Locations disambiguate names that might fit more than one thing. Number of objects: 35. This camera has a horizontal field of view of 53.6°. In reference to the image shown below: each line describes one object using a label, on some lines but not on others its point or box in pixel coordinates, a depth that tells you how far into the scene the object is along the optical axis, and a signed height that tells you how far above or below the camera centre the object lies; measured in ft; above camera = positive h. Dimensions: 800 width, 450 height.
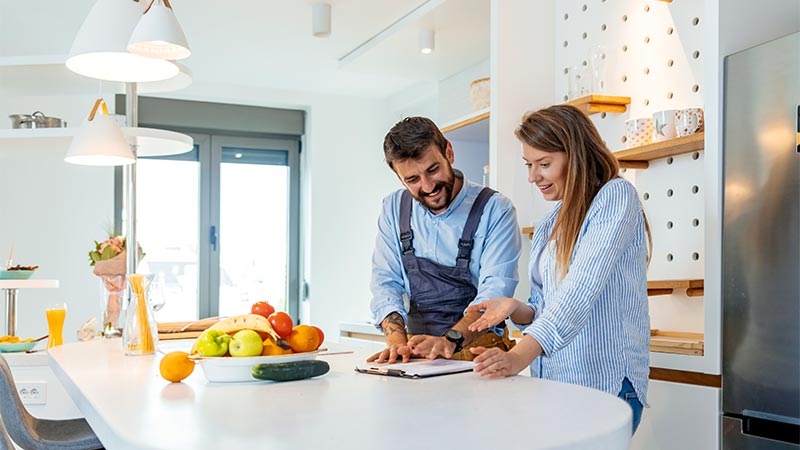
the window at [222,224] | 21.94 +0.00
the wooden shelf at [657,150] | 8.25 +0.87
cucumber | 4.95 -0.93
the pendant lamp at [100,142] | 9.41 +0.98
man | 7.34 -0.18
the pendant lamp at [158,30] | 6.98 +1.72
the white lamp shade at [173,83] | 10.52 +2.05
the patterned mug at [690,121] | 8.30 +1.14
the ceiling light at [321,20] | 14.66 +3.81
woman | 5.32 -0.35
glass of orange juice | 9.31 -1.19
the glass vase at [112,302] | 9.58 -1.01
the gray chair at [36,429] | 5.92 -1.77
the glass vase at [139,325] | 7.03 -0.90
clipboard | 5.17 -0.97
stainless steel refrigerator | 6.63 -0.17
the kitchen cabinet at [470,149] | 14.28 +1.53
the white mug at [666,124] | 8.54 +1.14
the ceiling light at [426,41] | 15.38 +3.63
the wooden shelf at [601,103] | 9.98 +1.59
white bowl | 5.02 -0.91
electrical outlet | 9.09 -1.96
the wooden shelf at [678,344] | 7.48 -1.14
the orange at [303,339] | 5.40 -0.78
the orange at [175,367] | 5.03 -0.91
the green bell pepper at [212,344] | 5.10 -0.77
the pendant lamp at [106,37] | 7.56 +1.79
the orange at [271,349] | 5.27 -0.83
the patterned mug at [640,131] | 9.11 +1.12
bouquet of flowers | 9.91 -0.62
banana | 5.32 -0.69
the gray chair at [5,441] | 5.24 -1.46
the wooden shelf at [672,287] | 8.17 -0.61
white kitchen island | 3.27 -0.92
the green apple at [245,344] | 5.09 -0.77
